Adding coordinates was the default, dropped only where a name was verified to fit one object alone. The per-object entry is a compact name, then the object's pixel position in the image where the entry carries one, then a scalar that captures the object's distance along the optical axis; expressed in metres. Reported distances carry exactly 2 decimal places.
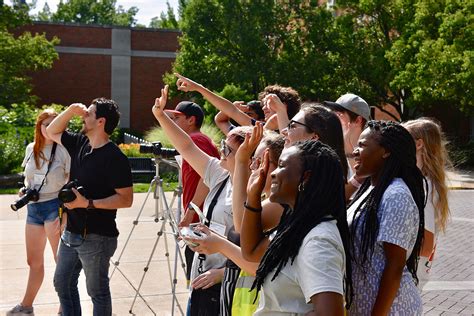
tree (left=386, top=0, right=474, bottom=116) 22.95
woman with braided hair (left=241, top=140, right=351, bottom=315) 2.21
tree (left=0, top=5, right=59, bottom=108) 26.34
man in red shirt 5.02
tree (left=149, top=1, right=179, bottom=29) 48.03
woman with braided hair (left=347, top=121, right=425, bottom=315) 2.82
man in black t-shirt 4.77
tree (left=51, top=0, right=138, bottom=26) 85.56
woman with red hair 6.14
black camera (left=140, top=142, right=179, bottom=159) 5.77
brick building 35.69
